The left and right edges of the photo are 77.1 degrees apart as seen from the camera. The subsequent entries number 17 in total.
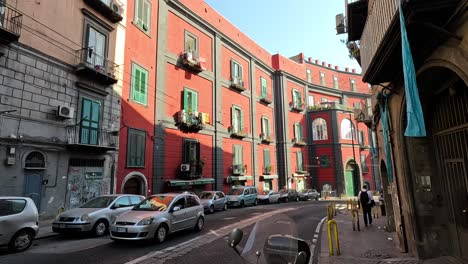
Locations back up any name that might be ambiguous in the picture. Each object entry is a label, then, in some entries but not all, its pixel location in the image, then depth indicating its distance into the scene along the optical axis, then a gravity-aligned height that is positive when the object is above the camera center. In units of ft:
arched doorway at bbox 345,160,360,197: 134.51 +1.65
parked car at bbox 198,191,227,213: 60.48 -3.44
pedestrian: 40.24 -2.65
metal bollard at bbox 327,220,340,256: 25.05 -5.28
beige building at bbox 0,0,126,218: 40.95 +14.12
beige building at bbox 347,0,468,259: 14.75 +4.51
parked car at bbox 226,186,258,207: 73.51 -3.19
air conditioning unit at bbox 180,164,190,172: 71.05 +4.18
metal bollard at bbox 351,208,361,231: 37.83 -4.93
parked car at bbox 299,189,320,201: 110.73 -4.67
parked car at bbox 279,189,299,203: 99.50 -4.36
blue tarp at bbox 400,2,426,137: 14.80 +4.34
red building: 67.56 +22.97
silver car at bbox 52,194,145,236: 32.60 -3.36
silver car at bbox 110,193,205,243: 27.94 -3.41
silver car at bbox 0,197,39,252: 25.82 -3.18
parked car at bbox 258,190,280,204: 90.33 -4.22
